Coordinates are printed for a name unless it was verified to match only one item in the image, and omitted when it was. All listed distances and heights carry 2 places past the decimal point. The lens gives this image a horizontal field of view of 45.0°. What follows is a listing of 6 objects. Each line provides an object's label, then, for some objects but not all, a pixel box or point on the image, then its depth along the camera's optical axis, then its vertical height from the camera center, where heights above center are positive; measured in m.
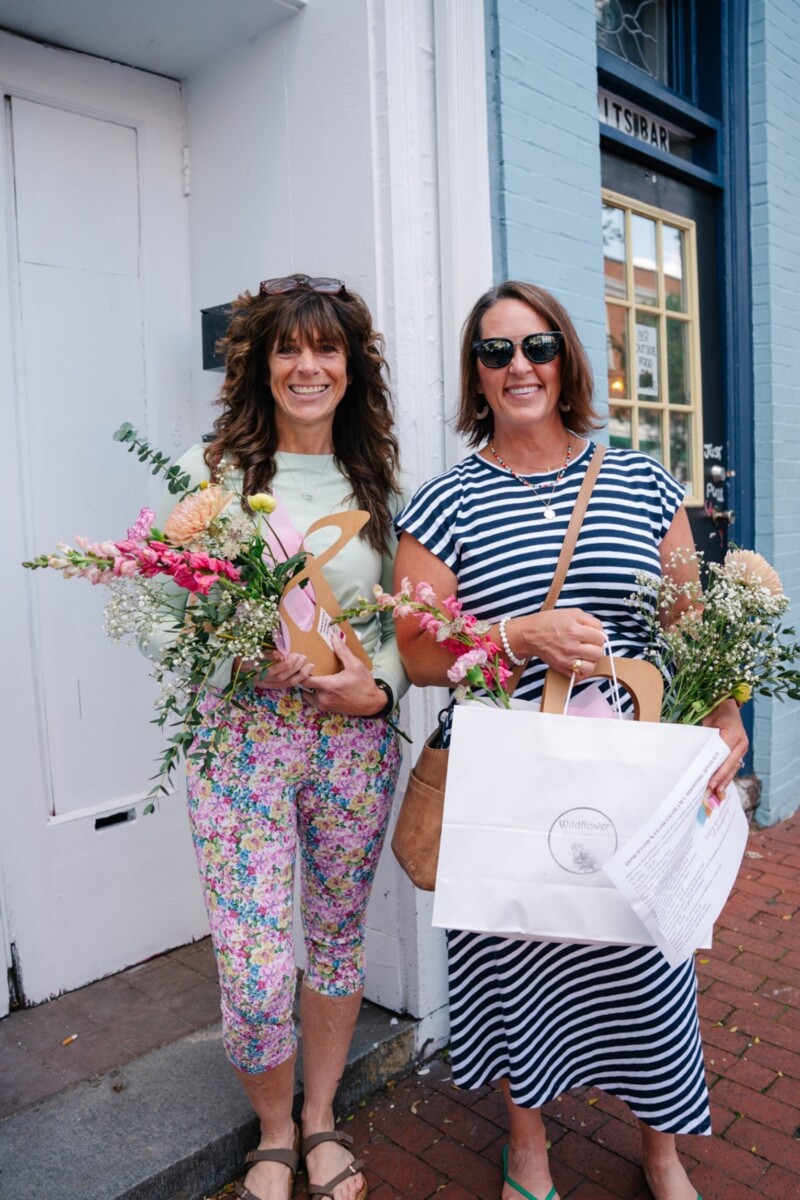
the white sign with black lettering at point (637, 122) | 4.01 +1.79
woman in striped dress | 2.03 -0.13
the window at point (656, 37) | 4.16 +2.22
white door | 2.75 +0.29
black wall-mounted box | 2.93 +0.67
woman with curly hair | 2.07 -0.47
